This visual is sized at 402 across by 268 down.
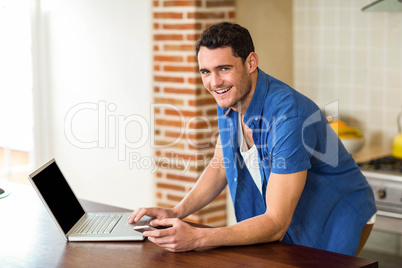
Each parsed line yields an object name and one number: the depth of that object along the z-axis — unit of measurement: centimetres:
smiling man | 207
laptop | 211
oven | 334
